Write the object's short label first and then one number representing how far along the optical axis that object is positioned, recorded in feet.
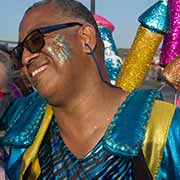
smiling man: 4.25
